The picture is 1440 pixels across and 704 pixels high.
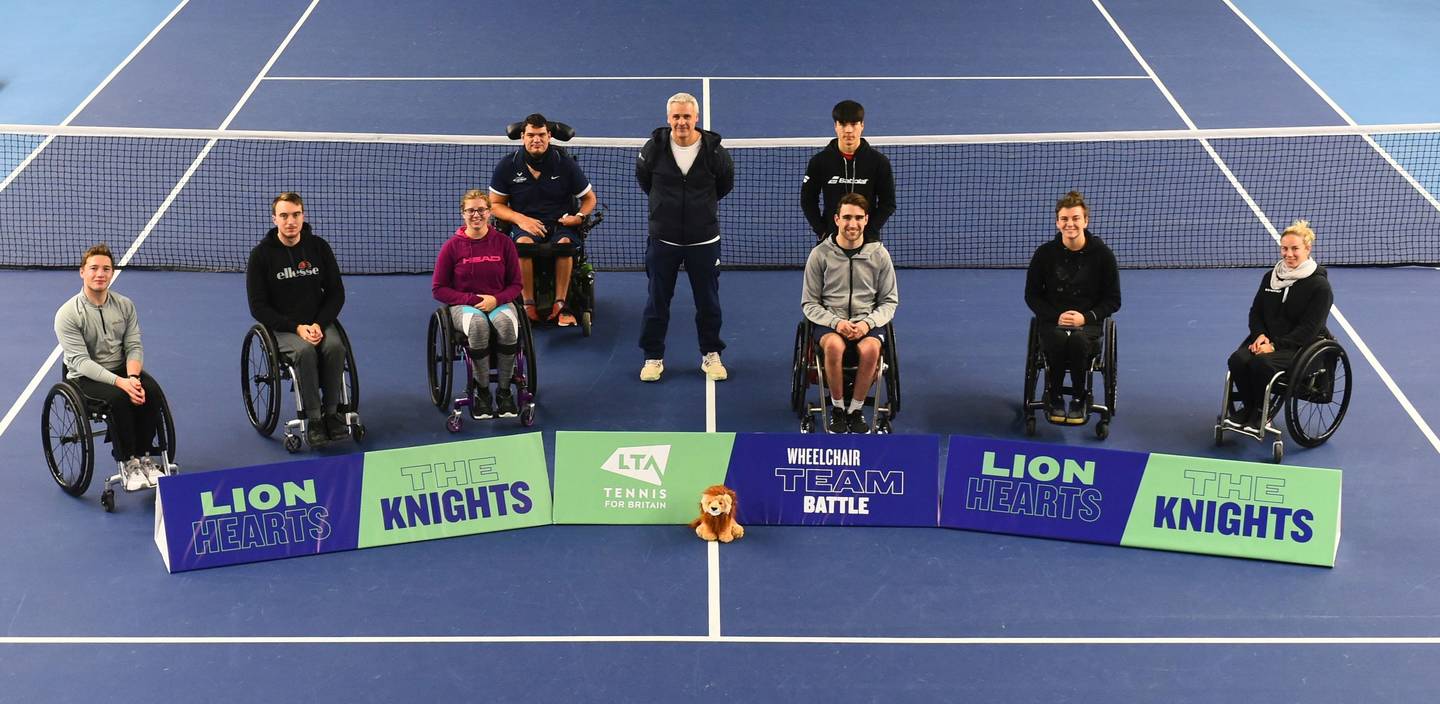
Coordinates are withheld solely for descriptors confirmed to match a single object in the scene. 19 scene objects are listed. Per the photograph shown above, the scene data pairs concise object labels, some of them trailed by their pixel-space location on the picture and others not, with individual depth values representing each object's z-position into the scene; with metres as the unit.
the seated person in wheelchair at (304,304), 9.03
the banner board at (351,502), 7.97
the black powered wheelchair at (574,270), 10.70
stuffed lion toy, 8.25
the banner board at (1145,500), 8.07
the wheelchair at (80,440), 8.32
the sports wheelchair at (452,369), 9.45
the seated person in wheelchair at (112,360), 8.34
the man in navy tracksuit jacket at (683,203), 9.80
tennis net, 12.17
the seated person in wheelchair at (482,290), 9.38
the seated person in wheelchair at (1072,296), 9.21
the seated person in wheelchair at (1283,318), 9.03
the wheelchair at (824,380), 9.17
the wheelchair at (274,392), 9.03
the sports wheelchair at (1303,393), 8.99
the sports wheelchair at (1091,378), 9.26
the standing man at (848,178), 9.92
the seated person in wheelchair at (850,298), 9.10
